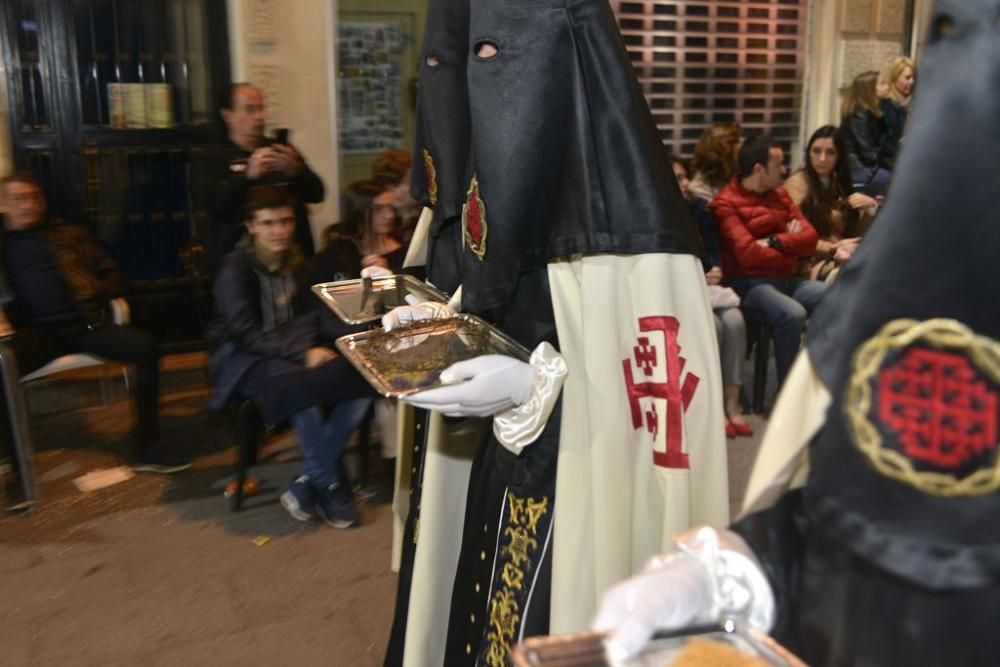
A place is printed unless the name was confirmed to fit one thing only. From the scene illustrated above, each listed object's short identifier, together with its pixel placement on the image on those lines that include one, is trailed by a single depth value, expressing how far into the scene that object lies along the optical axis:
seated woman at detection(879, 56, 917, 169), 7.35
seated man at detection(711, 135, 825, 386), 5.76
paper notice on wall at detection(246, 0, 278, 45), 6.37
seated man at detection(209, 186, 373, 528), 4.48
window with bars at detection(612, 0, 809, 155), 8.40
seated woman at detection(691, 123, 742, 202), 6.40
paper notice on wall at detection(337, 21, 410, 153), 7.52
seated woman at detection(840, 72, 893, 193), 7.18
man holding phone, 5.21
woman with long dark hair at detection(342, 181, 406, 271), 4.92
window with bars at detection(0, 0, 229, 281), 6.12
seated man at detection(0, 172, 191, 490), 4.78
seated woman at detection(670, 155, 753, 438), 5.63
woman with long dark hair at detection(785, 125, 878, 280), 6.23
